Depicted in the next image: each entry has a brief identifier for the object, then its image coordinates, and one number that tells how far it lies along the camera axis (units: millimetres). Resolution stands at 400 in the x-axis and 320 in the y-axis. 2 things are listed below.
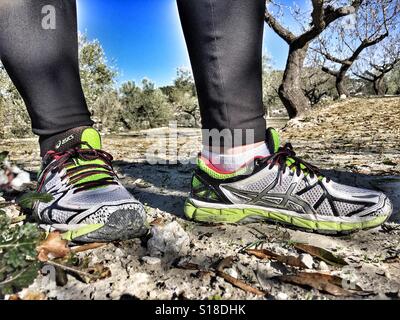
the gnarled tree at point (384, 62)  22578
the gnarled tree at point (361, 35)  12184
